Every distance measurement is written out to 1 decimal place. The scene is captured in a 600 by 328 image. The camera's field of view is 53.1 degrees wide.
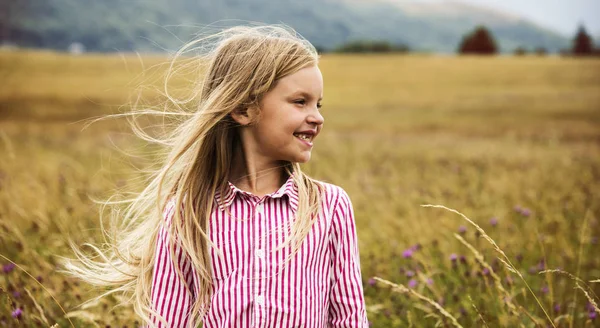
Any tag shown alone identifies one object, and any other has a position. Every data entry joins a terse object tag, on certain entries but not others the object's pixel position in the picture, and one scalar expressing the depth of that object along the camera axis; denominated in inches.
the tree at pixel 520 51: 1984.5
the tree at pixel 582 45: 1700.3
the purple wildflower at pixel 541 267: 143.0
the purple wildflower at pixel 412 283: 132.3
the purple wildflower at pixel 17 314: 100.9
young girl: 83.0
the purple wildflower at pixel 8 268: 128.5
